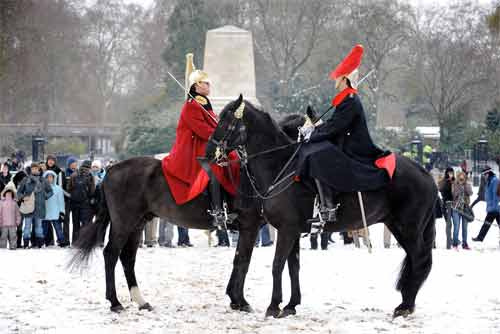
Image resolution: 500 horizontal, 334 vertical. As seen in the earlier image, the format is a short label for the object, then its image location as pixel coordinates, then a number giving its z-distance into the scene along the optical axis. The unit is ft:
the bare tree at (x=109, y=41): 236.02
